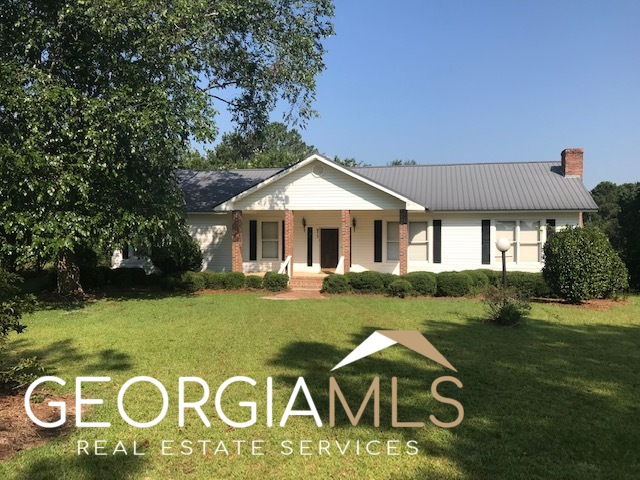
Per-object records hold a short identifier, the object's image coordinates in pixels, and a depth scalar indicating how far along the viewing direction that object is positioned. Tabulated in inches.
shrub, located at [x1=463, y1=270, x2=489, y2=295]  614.6
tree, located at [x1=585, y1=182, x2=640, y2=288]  695.7
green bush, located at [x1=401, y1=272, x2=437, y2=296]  607.5
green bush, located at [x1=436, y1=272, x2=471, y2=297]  604.7
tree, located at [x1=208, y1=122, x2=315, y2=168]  821.2
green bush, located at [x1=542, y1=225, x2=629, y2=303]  523.8
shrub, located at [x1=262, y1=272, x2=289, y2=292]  660.1
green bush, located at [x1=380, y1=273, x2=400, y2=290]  626.9
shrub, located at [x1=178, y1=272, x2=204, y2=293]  673.6
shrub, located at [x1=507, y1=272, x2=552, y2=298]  594.4
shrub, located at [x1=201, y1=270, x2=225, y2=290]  677.9
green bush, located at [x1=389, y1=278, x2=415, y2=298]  602.9
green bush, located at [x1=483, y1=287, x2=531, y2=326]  402.6
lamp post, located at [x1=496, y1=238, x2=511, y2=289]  431.8
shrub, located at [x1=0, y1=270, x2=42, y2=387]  210.7
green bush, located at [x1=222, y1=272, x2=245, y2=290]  674.8
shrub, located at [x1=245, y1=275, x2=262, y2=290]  671.1
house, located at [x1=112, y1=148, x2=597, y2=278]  724.7
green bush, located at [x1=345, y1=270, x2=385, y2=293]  624.7
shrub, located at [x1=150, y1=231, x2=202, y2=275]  730.2
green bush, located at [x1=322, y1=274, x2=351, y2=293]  635.5
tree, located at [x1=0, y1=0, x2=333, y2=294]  449.1
